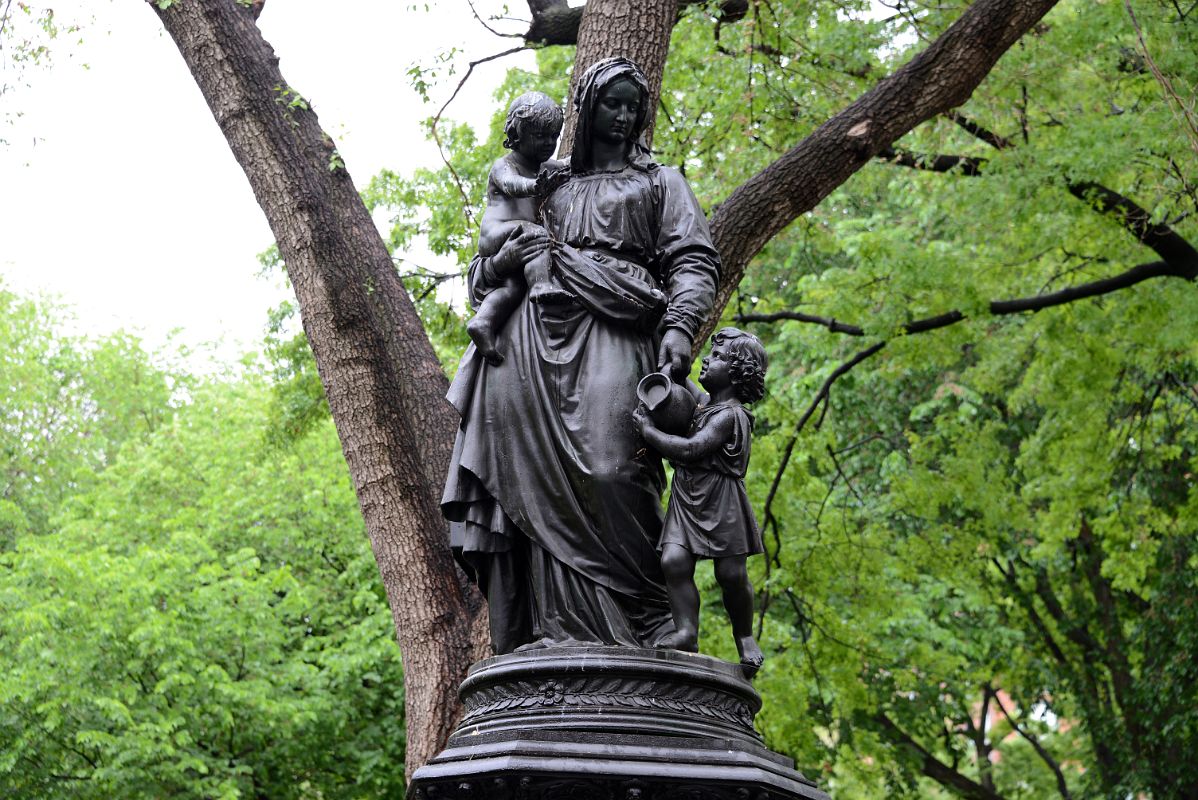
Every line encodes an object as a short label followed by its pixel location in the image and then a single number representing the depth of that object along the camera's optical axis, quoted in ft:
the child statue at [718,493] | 17.31
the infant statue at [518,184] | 19.11
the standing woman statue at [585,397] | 17.74
